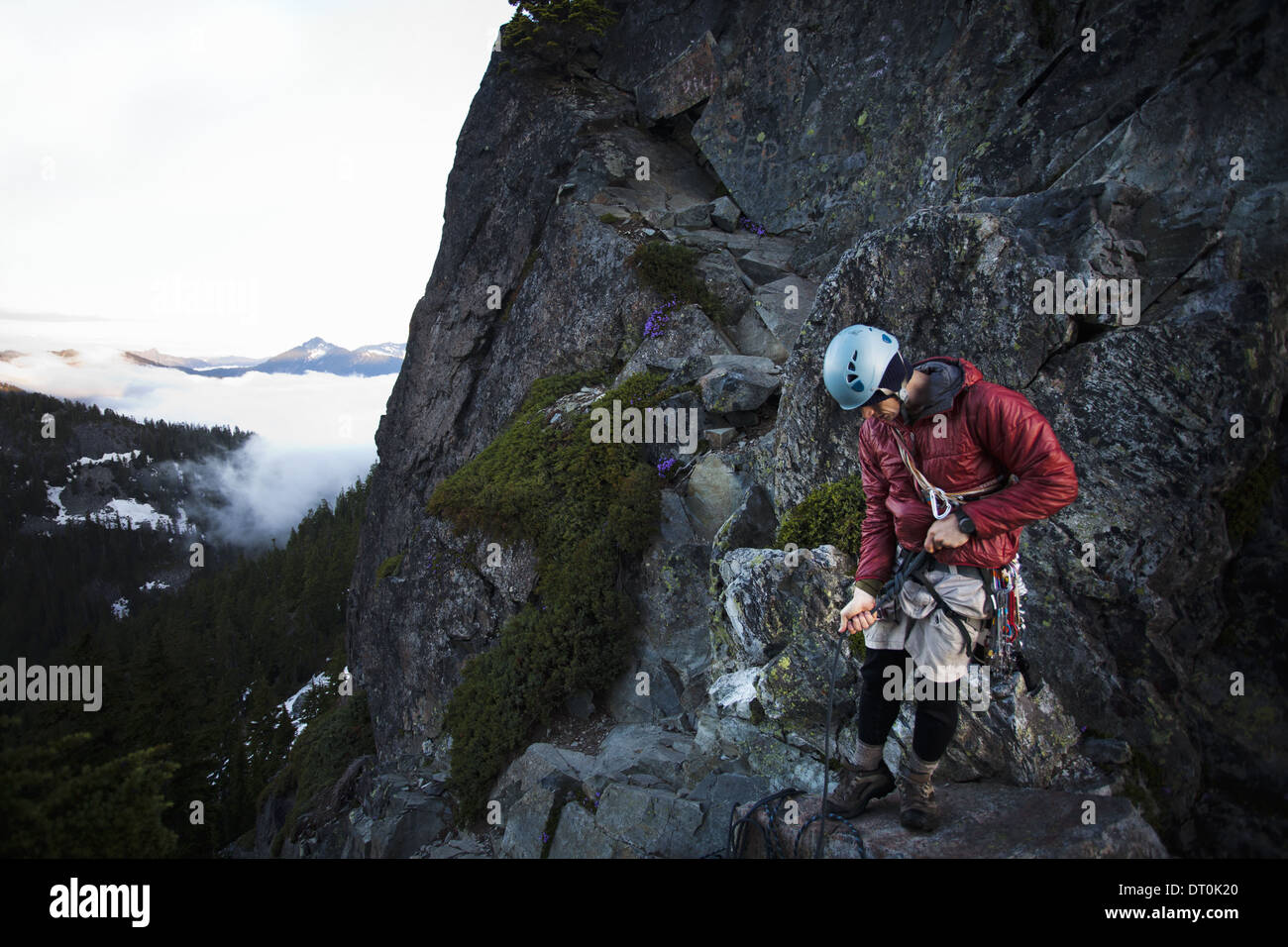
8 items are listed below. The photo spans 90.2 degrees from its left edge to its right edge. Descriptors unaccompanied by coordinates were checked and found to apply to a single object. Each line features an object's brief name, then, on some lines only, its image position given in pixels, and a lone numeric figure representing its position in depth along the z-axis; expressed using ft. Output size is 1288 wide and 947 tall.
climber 13.88
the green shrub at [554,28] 69.21
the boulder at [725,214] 62.59
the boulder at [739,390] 40.68
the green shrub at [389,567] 59.52
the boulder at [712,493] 38.37
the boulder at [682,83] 65.62
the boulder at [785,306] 52.90
